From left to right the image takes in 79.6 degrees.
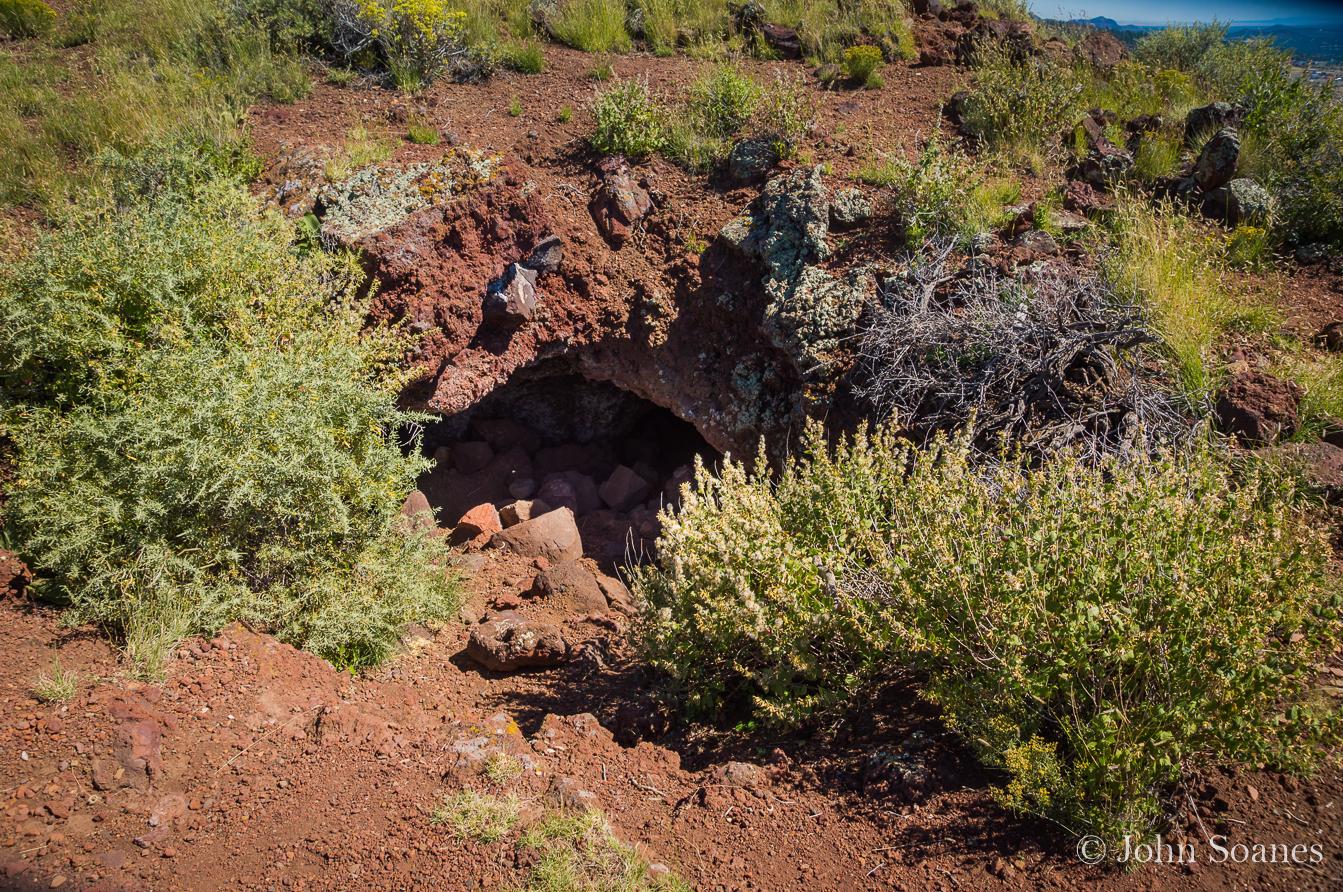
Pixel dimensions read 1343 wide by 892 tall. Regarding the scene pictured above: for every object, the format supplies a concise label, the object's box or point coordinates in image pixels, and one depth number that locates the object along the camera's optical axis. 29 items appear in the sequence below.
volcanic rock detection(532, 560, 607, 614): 5.12
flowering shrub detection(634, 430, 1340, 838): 2.41
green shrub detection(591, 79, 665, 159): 6.61
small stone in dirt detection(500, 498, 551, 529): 6.05
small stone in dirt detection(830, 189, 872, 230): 5.63
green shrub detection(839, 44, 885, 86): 7.12
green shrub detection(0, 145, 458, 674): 3.83
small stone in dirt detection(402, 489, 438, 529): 5.95
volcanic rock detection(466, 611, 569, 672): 4.39
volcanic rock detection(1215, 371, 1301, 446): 3.97
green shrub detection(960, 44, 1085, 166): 6.10
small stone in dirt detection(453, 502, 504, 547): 5.99
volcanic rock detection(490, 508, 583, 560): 5.74
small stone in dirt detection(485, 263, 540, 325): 6.05
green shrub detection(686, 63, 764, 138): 6.64
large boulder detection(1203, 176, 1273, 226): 5.24
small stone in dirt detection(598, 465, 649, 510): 6.46
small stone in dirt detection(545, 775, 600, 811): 2.86
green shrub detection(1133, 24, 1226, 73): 7.52
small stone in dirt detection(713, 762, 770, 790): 3.00
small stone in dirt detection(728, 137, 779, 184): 6.23
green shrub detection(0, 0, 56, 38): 8.43
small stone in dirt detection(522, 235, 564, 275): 6.17
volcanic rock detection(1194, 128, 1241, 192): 5.45
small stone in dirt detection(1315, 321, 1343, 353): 4.45
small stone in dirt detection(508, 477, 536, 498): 6.51
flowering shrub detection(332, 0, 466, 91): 7.52
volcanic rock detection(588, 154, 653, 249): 6.28
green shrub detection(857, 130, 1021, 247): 5.30
